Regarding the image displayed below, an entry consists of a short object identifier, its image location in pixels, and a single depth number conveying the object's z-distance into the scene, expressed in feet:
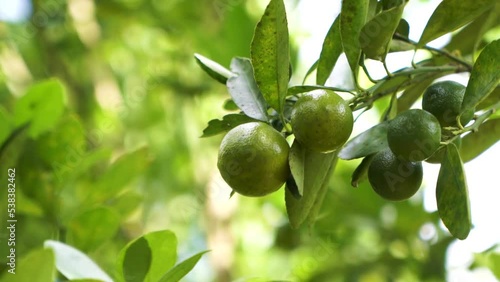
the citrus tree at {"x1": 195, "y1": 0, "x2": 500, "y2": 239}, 2.48
